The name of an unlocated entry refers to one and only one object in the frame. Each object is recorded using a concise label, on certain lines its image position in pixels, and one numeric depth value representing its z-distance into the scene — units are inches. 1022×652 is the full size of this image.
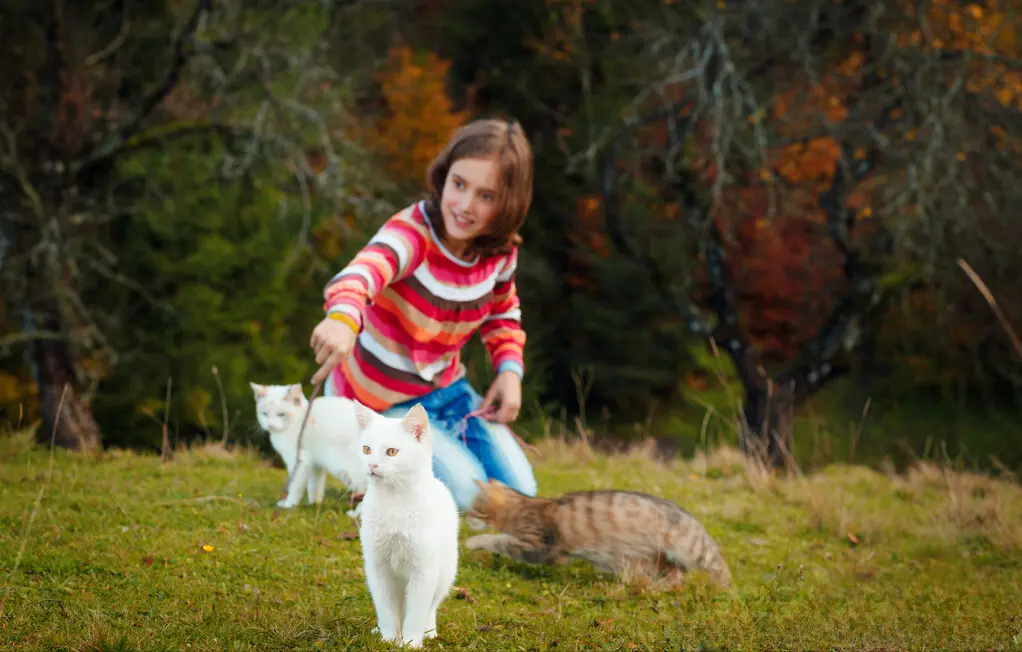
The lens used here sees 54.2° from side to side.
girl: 158.9
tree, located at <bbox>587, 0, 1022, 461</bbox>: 390.0
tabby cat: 158.2
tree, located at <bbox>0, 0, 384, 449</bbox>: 379.9
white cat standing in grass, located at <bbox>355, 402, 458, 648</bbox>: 111.7
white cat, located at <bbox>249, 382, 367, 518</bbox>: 170.1
